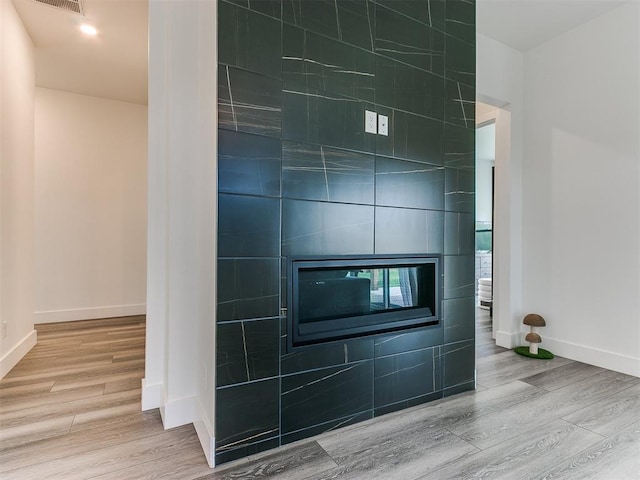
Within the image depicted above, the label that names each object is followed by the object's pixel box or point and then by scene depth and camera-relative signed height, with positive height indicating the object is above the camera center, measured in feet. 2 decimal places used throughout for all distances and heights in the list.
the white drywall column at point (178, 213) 6.10 +0.49
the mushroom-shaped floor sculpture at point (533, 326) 9.98 -2.65
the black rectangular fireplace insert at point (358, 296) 5.88 -1.12
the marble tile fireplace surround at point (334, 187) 5.24 +0.93
